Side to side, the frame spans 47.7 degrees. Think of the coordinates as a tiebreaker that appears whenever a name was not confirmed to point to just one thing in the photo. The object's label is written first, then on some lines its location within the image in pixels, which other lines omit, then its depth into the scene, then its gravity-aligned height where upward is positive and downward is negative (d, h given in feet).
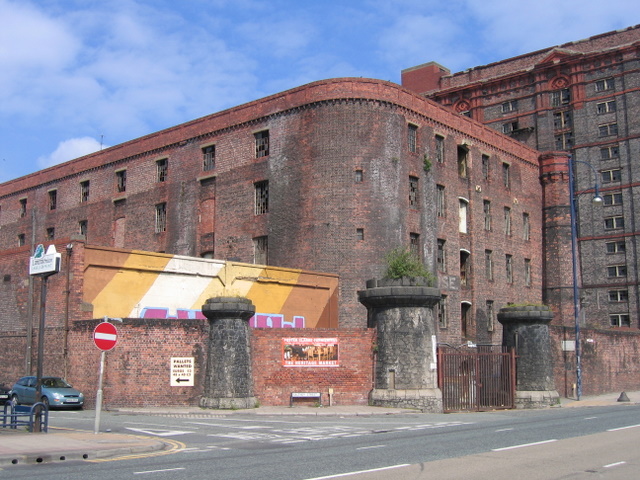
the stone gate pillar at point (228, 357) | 79.94 -0.67
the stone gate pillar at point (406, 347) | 82.99 +0.42
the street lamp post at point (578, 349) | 109.81 +0.20
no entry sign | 52.85 +1.11
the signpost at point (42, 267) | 57.06 +6.89
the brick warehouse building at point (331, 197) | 122.83 +30.25
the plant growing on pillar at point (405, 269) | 87.10 +9.77
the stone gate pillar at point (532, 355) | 94.27 -0.60
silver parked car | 82.38 -4.75
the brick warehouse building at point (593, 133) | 182.09 +56.95
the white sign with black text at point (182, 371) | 82.38 -2.26
